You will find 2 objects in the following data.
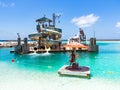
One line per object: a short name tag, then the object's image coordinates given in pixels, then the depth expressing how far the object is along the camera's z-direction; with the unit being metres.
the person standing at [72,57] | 7.73
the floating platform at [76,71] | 6.94
